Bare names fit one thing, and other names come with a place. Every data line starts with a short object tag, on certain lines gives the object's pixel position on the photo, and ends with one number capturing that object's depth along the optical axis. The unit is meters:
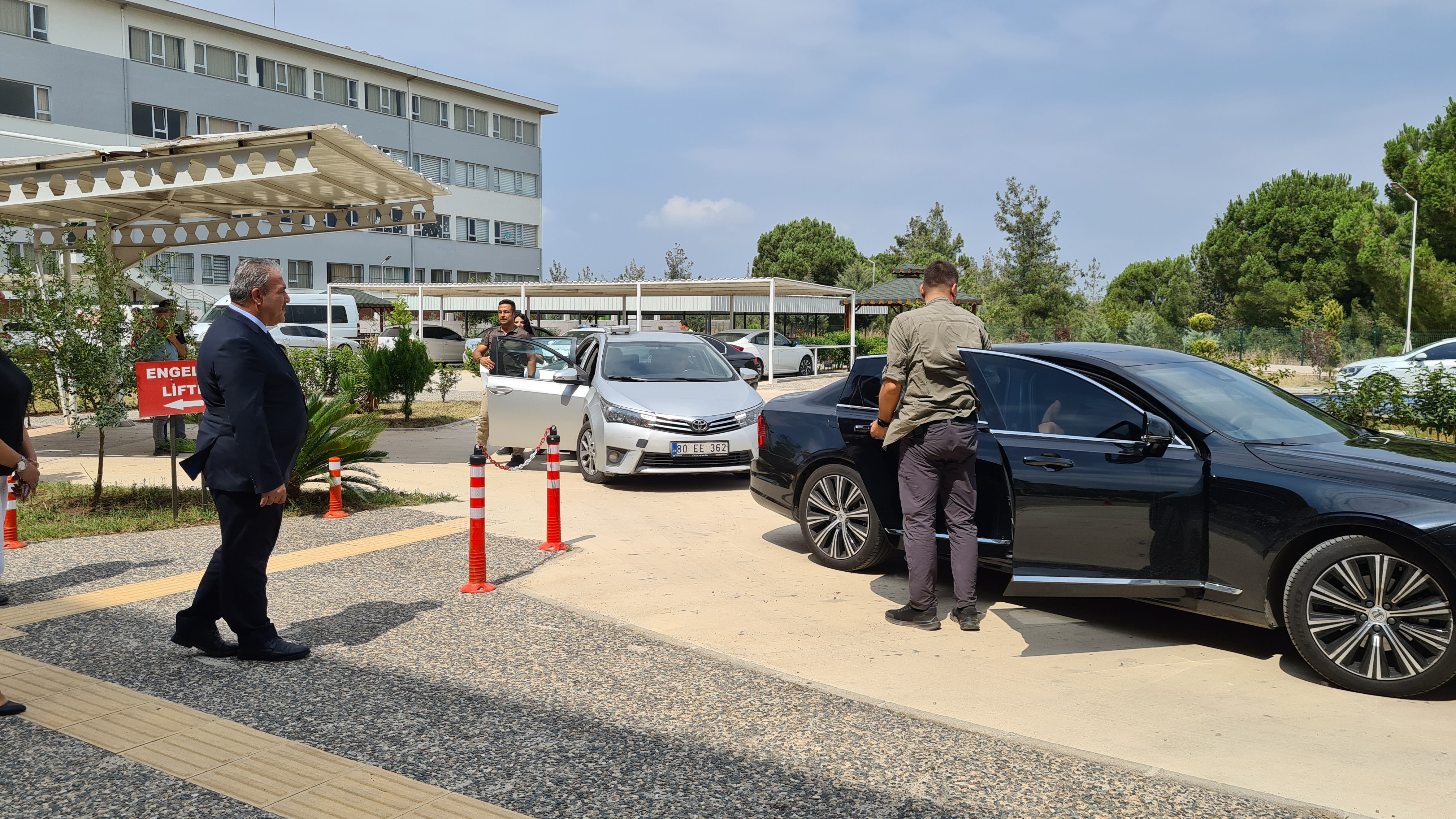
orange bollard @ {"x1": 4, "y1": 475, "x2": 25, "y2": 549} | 7.55
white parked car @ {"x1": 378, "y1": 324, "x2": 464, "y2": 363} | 37.53
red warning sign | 8.20
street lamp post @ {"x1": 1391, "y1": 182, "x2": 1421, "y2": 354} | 32.06
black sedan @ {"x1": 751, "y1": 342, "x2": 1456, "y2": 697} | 4.41
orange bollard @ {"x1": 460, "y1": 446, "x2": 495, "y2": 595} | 6.41
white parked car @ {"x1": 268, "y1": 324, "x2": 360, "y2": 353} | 30.92
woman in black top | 4.58
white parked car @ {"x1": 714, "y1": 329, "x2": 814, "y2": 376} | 32.41
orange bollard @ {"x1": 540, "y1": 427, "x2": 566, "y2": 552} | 7.64
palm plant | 9.05
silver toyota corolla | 10.33
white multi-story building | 36.50
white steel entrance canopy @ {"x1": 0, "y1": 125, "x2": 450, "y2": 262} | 11.00
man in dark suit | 4.67
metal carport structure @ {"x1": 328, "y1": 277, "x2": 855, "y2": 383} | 31.00
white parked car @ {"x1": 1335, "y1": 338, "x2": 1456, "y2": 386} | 20.55
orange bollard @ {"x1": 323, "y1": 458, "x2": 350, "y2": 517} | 8.92
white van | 34.28
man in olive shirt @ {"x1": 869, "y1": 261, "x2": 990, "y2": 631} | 5.54
